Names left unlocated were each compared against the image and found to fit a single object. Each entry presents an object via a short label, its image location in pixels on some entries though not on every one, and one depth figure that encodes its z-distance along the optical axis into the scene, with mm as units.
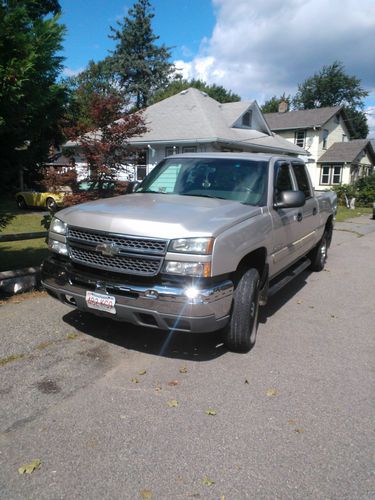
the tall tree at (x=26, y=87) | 4660
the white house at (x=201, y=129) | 19344
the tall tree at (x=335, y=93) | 63406
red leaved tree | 8906
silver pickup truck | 3449
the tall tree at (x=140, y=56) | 50156
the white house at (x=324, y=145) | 35156
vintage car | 19656
